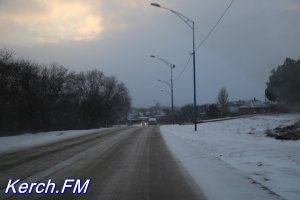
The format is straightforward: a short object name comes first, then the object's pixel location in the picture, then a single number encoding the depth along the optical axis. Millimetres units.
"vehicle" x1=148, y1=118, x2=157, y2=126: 95412
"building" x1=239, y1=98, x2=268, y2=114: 152375
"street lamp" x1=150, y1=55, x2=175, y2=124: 66062
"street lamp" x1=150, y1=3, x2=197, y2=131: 37297
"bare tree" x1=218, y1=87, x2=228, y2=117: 171575
